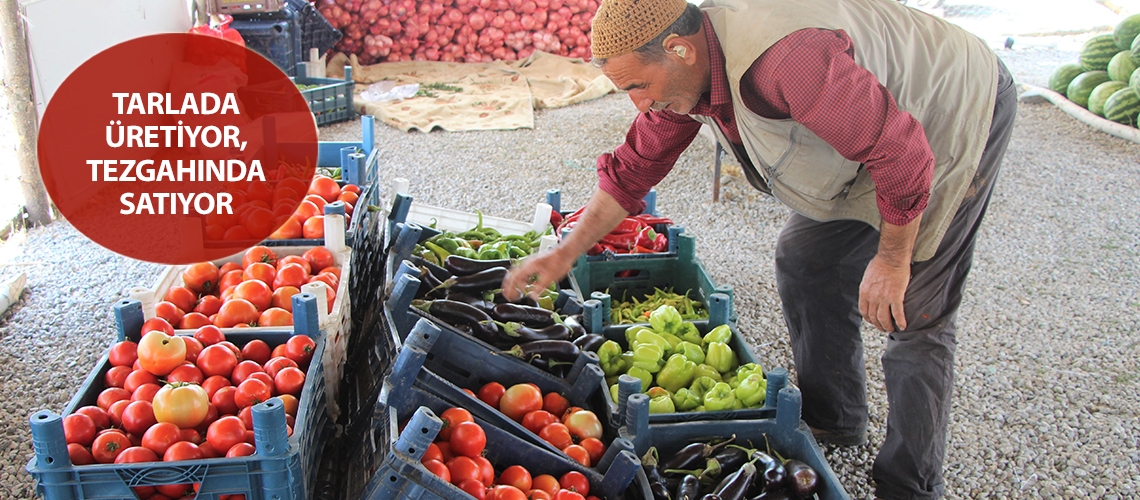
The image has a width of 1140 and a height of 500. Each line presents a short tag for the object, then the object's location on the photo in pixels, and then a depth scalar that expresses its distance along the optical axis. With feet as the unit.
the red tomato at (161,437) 5.79
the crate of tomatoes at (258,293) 7.73
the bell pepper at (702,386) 8.16
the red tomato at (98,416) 6.00
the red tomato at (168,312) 7.59
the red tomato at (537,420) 7.12
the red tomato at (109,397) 6.22
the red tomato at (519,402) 7.23
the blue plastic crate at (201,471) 5.28
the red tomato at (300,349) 6.97
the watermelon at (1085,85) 22.74
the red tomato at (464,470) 5.97
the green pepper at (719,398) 7.77
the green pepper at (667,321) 9.00
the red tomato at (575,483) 6.37
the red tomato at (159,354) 6.46
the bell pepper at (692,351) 8.64
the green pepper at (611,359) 8.58
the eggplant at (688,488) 6.68
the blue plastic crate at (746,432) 7.08
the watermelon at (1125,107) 20.89
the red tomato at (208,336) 6.97
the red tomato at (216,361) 6.66
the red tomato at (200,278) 8.61
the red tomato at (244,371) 6.63
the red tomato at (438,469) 5.73
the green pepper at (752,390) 7.79
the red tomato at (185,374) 6.43
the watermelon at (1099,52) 22.63
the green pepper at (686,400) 8.03
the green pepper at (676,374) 8.34
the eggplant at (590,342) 8.44
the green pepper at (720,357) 8.52
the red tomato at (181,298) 8.17
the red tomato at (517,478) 6.23
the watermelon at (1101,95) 21.70
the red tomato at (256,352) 7.04
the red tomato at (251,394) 6.36
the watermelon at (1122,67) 21.67
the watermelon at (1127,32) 21.79
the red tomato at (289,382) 6.56
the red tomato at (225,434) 5.88
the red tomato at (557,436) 6.93
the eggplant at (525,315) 8.45
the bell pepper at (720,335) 8.73
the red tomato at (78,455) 5.69
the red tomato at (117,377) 6.50
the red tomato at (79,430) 5.79
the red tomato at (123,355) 6.67
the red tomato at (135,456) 5.63
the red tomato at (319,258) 9.05
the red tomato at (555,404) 7.48
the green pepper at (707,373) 8.36
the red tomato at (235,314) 7.73
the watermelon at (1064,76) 23.81
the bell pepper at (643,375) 8.29
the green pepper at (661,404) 7.83
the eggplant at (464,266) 9.29
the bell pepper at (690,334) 8.96
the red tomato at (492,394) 7.36
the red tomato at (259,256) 9.02
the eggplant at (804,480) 6.70
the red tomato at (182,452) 5.65
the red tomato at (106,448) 5.70
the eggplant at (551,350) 7.83
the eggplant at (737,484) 6.74
